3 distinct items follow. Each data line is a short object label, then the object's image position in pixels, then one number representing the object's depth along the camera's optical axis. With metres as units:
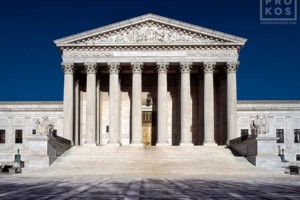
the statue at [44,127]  35.73
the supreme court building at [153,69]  44.70
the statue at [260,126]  34.00
